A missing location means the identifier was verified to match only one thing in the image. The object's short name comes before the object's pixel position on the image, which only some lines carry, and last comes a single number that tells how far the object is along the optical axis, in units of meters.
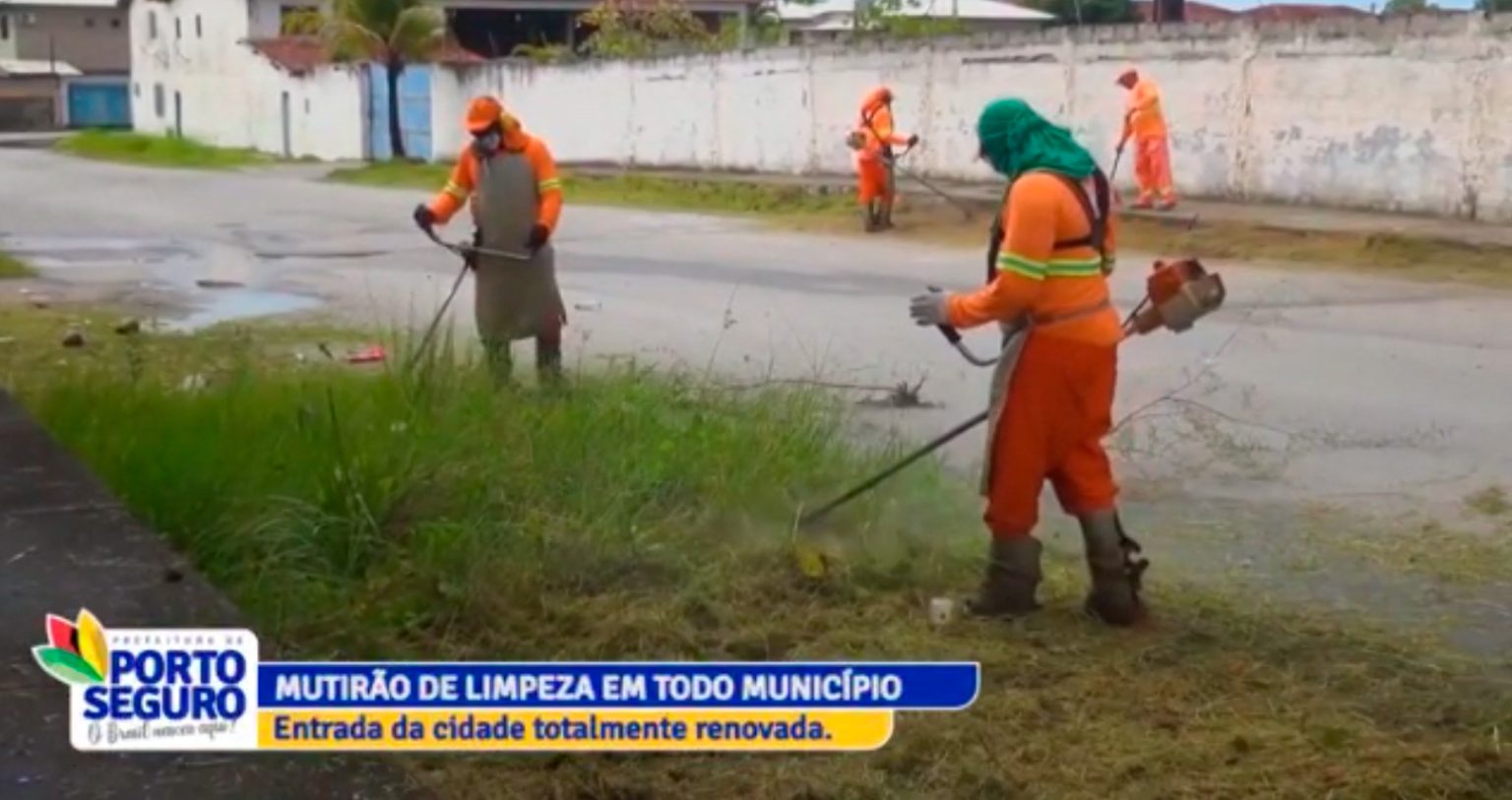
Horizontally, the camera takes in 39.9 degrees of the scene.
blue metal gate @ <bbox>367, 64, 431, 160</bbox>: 43.47
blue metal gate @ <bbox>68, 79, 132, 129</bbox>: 76.19
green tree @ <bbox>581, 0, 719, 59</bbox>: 41.84
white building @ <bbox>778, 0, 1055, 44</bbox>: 40.84
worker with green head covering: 5.80
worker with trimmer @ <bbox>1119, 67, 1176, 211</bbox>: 22.08
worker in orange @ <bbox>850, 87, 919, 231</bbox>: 21.94
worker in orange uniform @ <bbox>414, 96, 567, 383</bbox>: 9.52
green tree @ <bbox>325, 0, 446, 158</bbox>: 41.34
